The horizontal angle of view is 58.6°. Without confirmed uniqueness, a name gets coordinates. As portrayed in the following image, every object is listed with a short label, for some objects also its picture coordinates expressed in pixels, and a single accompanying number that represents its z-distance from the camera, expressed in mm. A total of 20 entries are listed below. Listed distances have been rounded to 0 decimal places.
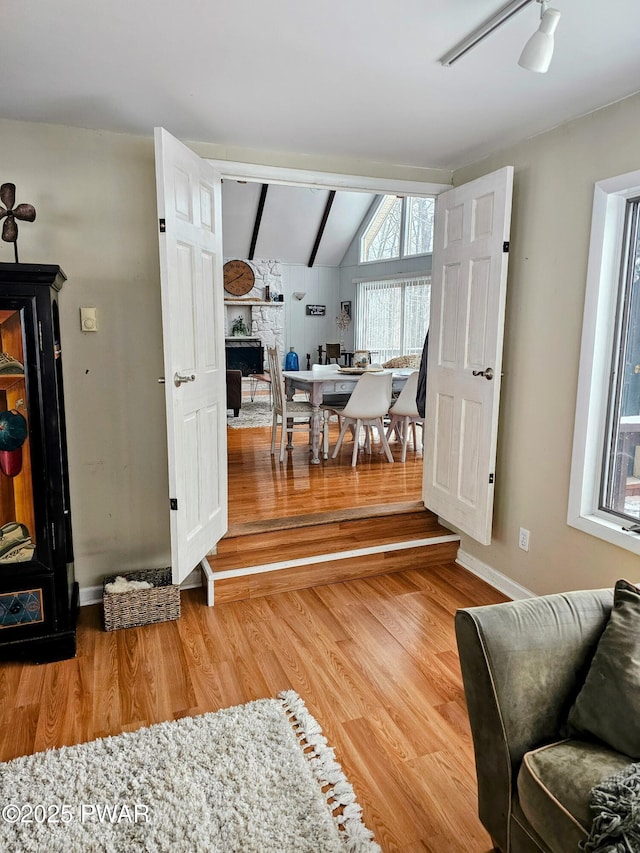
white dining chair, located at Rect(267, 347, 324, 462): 5113
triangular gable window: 8461
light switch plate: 2826
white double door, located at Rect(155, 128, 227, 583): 2406
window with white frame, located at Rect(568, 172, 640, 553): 2442
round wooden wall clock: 9945
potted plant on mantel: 9922
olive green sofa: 1311
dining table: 5070
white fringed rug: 1615
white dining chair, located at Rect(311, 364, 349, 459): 5242
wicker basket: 2777
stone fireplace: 9852
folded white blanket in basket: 2848
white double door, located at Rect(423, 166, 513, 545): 2922
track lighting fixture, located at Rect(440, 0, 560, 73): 1541
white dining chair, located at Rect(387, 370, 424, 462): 5215
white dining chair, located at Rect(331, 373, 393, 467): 4926
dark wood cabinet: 2316
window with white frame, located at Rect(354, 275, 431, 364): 8734
